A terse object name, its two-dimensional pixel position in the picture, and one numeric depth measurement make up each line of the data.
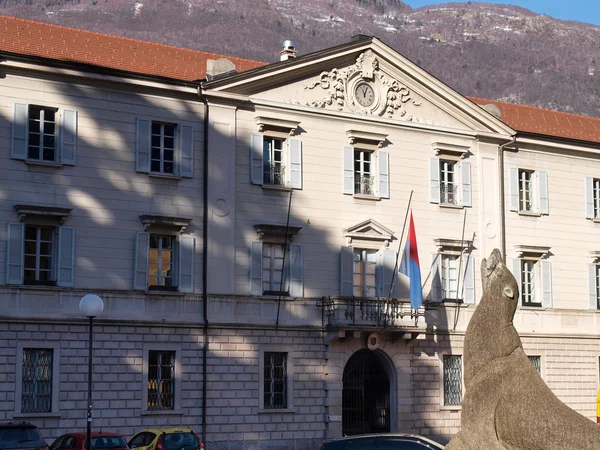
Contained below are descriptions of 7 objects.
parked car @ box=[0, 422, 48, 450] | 26.17
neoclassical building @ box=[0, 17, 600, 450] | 34.72
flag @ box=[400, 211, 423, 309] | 39.75
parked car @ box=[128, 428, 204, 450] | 28.88
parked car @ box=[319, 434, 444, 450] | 22.08
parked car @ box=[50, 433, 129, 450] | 28.53
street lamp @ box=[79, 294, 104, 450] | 25.94
